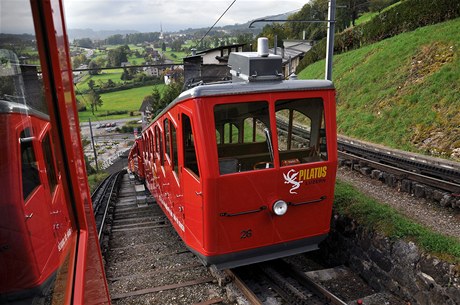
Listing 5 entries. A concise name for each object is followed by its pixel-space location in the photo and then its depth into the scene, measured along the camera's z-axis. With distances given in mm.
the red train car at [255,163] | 5070
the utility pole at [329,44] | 8039
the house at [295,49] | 43316
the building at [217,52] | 36781
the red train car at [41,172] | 1193
